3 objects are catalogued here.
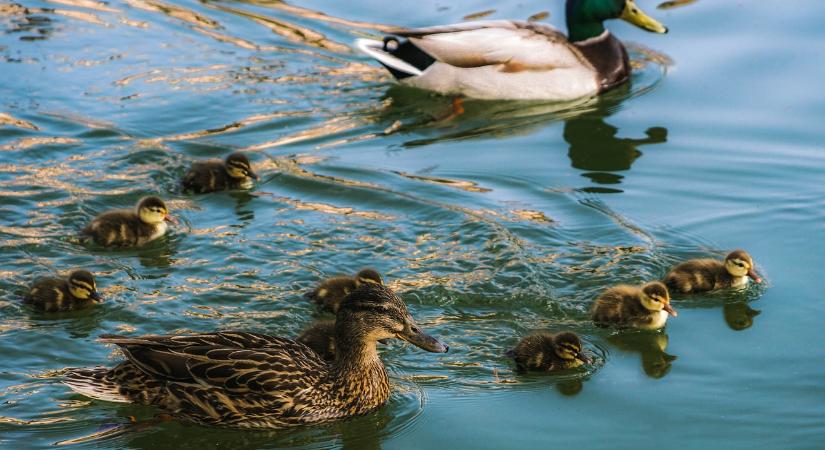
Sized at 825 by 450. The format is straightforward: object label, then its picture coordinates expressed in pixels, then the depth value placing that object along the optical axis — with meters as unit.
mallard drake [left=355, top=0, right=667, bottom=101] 9.55
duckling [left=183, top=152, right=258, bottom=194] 7.58
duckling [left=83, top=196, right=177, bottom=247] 6.86
